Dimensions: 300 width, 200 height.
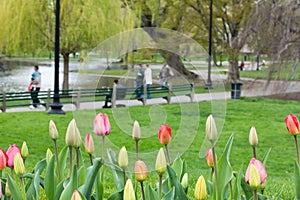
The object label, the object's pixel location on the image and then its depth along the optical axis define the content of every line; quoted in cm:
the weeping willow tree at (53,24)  1936
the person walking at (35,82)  1579
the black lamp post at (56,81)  1224
